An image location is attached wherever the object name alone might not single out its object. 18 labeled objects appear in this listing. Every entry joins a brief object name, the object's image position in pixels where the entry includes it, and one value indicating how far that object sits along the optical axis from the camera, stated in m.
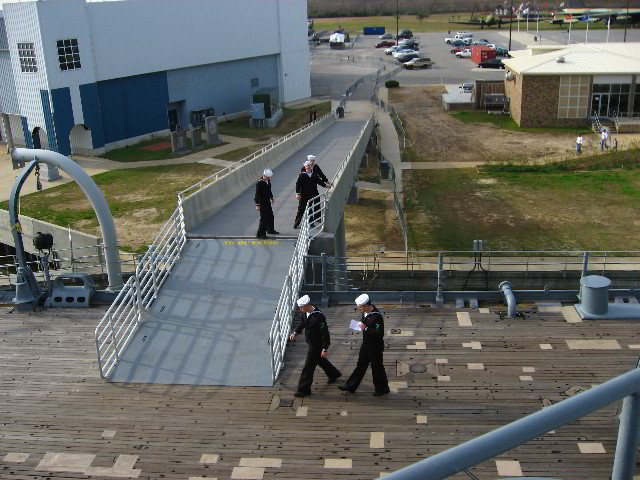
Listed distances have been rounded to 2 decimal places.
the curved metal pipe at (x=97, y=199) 15.98
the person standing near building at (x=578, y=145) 40.72
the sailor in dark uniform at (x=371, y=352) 10.73
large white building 42.41
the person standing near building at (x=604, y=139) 41.72
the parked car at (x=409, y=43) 90.56
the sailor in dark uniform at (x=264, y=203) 15.91
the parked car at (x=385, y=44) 97.69
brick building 47.78
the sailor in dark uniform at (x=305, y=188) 17.06
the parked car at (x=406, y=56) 81.60
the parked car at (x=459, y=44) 91.87
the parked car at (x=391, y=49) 88.06
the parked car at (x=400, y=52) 83.97
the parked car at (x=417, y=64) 77.94
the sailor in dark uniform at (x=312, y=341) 10.99
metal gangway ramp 12.20
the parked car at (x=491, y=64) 74.50
